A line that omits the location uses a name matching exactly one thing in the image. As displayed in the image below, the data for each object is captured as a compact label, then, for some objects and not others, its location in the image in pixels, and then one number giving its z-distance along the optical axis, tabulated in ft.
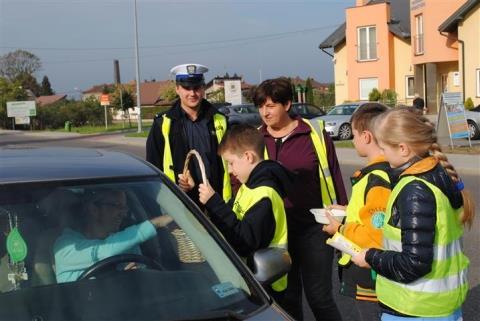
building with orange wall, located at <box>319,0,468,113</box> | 107.65
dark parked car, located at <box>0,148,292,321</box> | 7.23
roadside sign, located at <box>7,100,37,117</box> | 167.22
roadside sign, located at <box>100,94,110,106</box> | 147.02
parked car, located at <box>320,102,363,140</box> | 73.51
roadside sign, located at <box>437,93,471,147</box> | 53.06
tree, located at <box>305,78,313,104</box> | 146.13
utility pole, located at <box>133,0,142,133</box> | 110.61
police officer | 12.77
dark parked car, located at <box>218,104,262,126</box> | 98.89
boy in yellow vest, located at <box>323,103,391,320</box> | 9.41
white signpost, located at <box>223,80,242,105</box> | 128.88
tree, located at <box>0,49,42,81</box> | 266.57
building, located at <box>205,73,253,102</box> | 215.72
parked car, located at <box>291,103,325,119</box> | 88.12
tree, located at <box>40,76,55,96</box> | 411.21
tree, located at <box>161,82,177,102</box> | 238.93
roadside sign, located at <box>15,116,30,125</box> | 168.25
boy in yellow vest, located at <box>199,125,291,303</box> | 9.62
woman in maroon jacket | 11.79
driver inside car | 8.27
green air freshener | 8.04
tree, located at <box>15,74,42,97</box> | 274.77
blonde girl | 7.91
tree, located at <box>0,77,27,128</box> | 181.78
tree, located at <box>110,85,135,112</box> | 177.17
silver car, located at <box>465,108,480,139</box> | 63.52
